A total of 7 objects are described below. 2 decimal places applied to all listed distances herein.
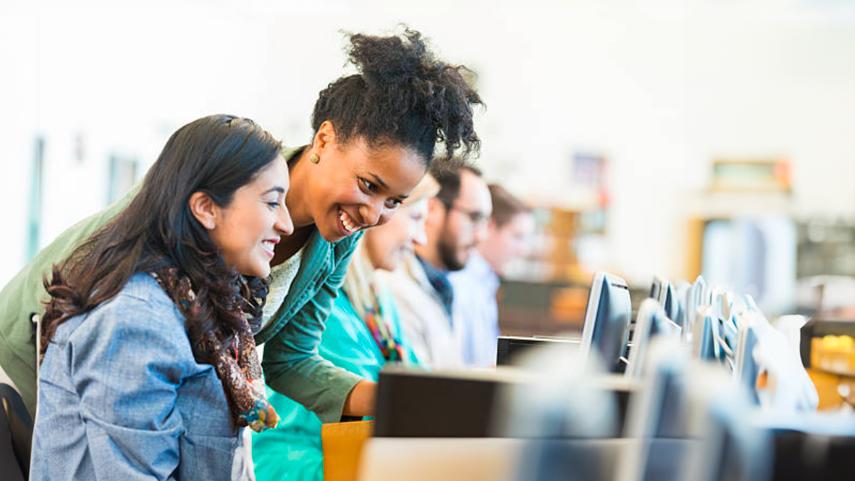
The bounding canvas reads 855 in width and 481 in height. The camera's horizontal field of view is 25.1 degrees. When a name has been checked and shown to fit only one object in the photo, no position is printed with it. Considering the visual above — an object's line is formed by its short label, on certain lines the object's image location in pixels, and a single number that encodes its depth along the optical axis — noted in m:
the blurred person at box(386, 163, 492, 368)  5.35
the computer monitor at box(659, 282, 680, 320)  2.96
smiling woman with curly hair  2.93
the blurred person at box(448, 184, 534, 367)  6.75
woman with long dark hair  2.57
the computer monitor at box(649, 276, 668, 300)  3.07
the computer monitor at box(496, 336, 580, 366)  3.29
